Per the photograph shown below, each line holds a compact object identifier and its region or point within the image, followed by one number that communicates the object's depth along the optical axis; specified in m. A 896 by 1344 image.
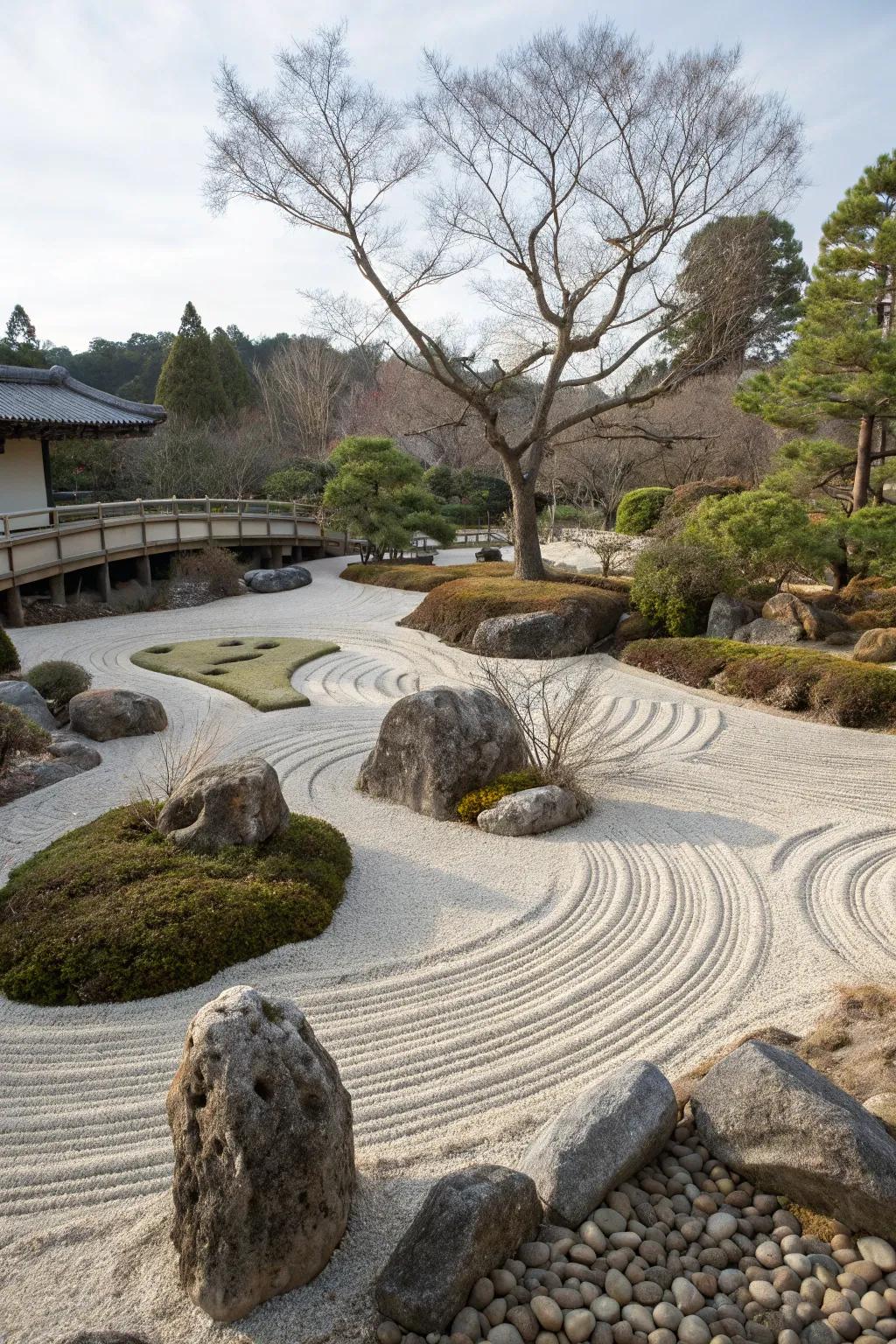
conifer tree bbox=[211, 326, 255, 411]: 37.22
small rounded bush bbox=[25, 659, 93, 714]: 10.76
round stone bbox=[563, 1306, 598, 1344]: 2.57
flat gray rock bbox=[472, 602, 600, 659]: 13.66
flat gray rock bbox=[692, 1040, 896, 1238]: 2.93
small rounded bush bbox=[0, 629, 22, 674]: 11.75
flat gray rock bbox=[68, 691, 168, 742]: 9.51
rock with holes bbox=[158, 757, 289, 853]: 6.16
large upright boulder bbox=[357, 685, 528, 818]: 7.57
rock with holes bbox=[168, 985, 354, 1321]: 2.79
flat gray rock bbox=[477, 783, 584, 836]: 7.18
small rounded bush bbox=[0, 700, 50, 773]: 8.38
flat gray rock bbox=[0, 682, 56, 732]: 9.68
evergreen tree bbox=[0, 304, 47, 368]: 30.05
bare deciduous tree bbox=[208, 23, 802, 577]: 14.38
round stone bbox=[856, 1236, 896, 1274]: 2.79
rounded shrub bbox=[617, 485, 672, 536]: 23.19
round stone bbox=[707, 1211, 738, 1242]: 2.96
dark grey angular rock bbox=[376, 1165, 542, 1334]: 2.69
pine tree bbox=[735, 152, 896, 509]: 12.43
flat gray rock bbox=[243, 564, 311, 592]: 20.06
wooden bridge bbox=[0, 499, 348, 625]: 15.92
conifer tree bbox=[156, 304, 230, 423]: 32.56
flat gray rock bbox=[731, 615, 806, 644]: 12.55
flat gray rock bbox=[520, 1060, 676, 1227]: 3.12
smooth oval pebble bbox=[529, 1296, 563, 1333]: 2.62
